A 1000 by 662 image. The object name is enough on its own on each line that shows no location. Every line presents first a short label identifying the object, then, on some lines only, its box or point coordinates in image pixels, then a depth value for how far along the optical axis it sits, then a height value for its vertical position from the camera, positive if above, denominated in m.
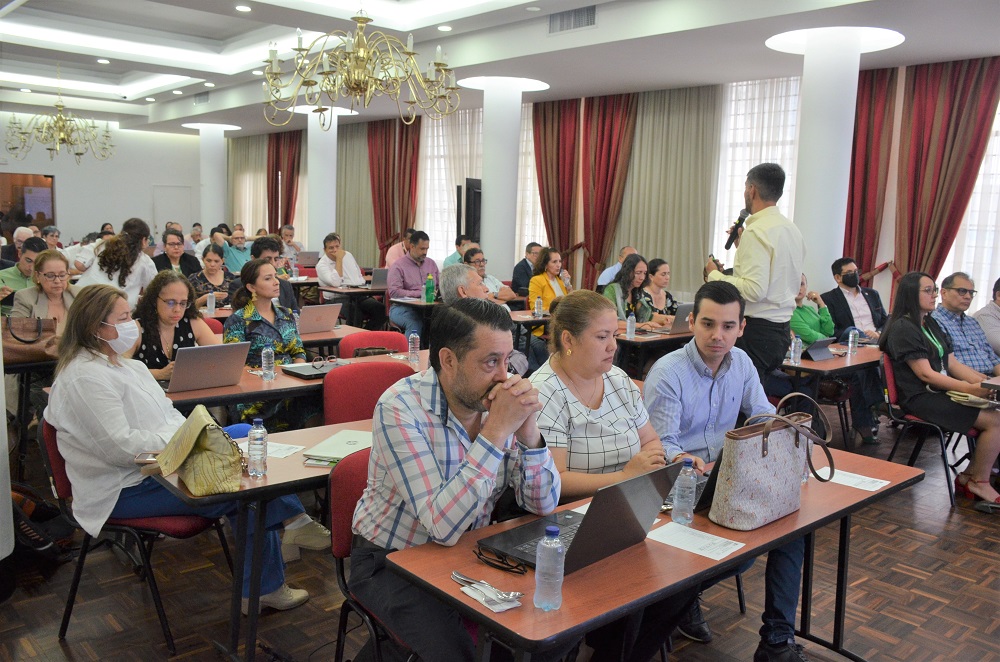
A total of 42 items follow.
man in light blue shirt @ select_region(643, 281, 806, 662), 2.91 -0.58
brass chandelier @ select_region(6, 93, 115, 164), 13.03 +1.56
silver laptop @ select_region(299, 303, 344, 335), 5.61 -0.64
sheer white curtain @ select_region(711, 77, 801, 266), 9.19 +1.20
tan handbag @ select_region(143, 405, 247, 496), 2.50 -0.73
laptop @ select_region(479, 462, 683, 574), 1.89 -0.72
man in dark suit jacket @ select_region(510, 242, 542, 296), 9.45 -0.50
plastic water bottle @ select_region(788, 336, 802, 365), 5.36 -0.73
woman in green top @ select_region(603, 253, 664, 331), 7.10 -0.50
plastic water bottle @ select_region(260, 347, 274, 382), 4.23 -0.74
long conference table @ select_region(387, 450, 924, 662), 1.70 -0.82
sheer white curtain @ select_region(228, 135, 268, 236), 17.67 +0.94
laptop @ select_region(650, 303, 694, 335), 6.63 -0.68
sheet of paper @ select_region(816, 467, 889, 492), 2.66 -0.80
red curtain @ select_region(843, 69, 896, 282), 8.41 +0.84
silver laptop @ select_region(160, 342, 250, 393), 3.81 -0.69
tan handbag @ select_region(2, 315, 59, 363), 4.52 -0.69
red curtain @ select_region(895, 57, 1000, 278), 7.75 +0.94
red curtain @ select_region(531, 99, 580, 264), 11.48 +1.00
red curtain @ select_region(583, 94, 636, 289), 10.78 +0.93
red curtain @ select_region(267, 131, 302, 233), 16.41 +1.01
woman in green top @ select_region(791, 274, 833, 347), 5.87 -0.60
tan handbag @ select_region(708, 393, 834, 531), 2.22 -0.65
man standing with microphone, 4.58 -0.16
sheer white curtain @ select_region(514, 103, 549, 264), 12.16 +0.56
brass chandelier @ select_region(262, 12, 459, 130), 5.45 +1.09
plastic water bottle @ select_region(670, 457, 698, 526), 2.32 -0.75
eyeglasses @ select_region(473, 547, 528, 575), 1.93 -0.80
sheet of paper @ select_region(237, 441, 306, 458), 2.92 -0.82
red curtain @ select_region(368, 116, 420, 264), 14.05 +0.95
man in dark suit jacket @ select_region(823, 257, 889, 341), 6.89 -0.49
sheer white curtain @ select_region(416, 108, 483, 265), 12.98 +1.04
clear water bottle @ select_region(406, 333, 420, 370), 4.70 -0.71
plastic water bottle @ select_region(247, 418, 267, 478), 2.66 -0.75
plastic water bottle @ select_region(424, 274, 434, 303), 8.30 -0.64
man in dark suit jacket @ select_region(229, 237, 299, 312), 5.76 -0.21
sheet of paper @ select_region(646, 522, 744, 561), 2.10 -0.81
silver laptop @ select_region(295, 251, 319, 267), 12.80 -0.52
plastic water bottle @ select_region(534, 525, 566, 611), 1.76 -0.75
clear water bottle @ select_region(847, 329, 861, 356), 5.85 -0.72
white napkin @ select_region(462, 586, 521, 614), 1.75 -0.81
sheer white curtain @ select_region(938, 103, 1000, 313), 7.88 +0.12
